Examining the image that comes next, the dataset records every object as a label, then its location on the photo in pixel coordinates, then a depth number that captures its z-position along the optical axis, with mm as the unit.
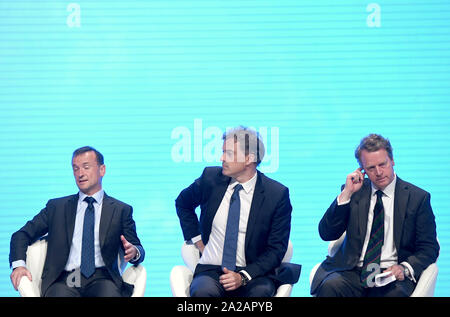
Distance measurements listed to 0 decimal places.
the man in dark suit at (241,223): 7734
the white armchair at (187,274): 7629
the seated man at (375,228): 7551
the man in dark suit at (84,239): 7719
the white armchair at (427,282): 7352
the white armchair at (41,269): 7698
